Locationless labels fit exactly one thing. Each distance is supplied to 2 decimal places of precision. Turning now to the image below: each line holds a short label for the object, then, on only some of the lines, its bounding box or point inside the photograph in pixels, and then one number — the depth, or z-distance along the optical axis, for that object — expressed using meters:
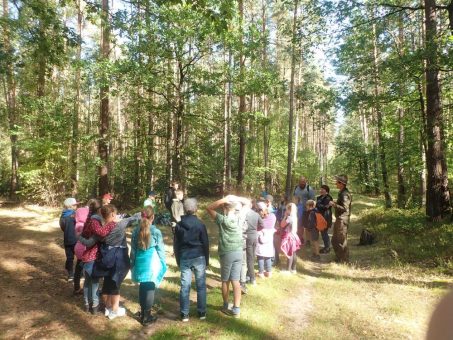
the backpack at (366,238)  12.61
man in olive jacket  9.99
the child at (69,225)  7.77
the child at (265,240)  8.61
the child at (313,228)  11.16
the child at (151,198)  10.73
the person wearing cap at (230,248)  6.32
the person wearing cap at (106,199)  7.85
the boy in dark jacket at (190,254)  6.05
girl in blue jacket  5.85
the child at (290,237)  9.26
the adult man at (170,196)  10.86
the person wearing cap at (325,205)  11.28
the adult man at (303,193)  12.06
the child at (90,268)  6.25
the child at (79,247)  6.62
